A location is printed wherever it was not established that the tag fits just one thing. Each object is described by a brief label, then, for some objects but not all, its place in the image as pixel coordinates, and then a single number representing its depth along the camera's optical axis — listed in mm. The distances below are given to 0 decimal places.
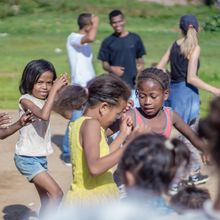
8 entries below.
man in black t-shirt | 13365
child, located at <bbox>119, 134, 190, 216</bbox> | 3794
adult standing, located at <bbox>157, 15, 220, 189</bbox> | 10910
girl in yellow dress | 6526
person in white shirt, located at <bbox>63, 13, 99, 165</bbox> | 12907
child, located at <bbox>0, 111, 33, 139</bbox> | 8014
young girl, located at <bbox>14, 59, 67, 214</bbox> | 8393
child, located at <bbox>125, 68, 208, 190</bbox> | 7801
